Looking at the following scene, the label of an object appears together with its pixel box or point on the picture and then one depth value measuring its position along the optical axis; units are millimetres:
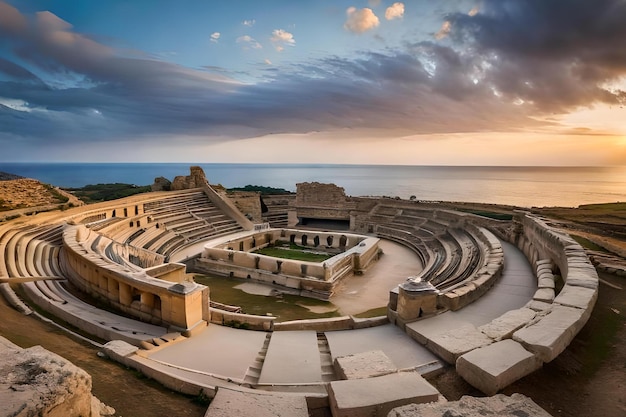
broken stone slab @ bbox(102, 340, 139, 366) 5613
